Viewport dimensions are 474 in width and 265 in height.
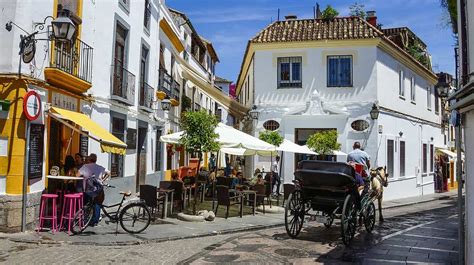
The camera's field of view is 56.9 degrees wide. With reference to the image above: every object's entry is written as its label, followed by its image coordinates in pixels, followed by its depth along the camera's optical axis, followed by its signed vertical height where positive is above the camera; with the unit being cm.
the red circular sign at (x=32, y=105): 862 +114
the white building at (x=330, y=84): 1969 +388
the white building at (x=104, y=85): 880 +219
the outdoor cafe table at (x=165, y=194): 1129 -78
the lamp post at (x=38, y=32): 863 +255
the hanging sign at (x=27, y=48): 880 +230
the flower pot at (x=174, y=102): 1854 +270
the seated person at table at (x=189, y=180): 1392 -49
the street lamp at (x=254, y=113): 2003 +243
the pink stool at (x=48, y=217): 906 -107
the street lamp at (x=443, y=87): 1454 +274
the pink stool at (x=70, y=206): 910 -91
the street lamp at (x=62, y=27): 862 +266
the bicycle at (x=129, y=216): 931 -112
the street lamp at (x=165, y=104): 1692 +233
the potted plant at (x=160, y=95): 1739 +276
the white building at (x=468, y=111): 527 +74
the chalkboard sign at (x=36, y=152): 910 +21
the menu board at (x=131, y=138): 1462 +87
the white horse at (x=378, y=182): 1193 -37
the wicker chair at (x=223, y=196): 1177 -82
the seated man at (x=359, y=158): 1143 +27
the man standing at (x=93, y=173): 947 -22
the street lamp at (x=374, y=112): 1909 +246
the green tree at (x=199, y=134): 1141 +82
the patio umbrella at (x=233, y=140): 1252 +75
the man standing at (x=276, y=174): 1873 -32
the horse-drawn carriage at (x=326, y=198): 882 -64
